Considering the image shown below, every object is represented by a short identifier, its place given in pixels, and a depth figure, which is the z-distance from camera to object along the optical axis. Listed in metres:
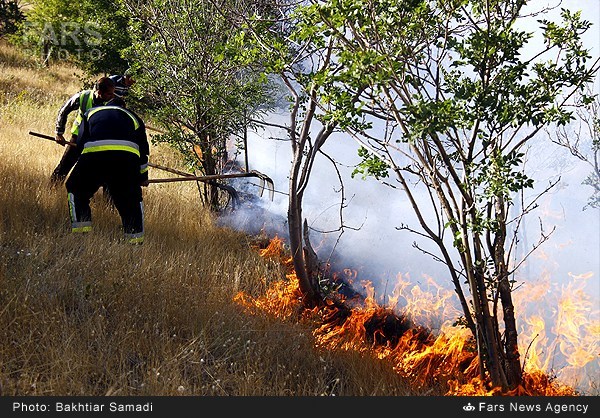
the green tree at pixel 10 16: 18.23
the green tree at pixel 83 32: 12.85
